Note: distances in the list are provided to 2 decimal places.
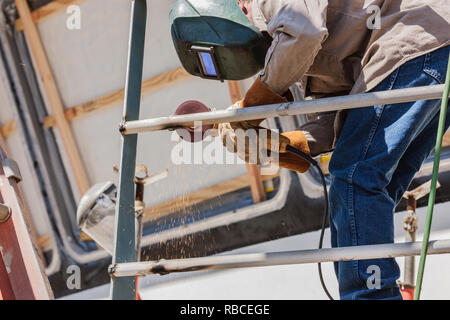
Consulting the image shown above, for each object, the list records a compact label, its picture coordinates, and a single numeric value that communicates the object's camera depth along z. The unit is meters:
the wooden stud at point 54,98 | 7.09
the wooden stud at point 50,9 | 6.97
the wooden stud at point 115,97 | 6.76
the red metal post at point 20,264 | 3.39
